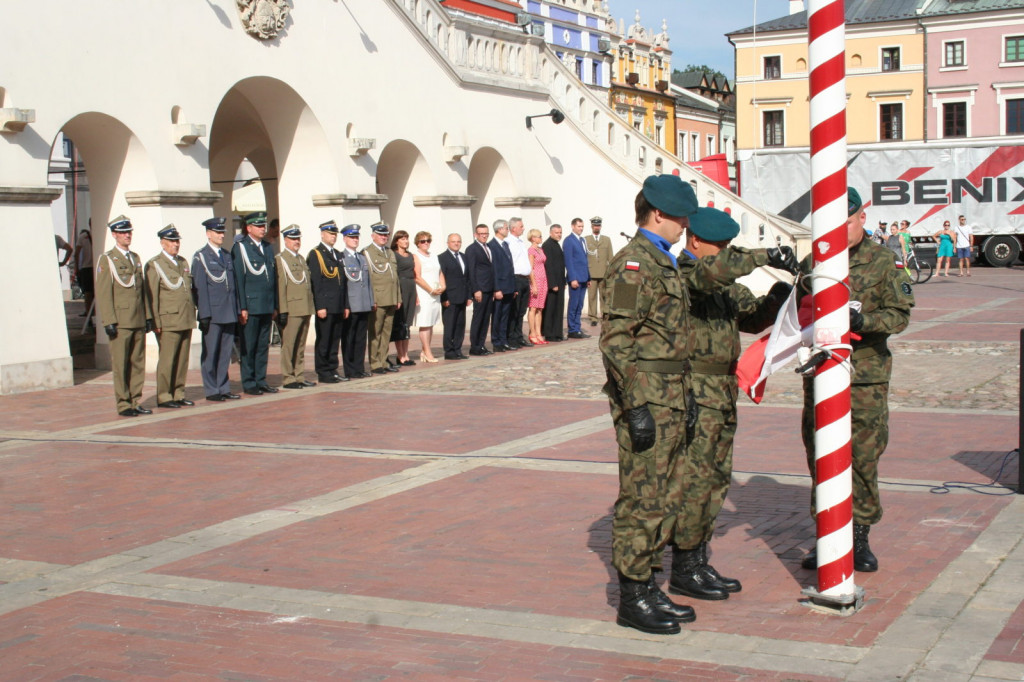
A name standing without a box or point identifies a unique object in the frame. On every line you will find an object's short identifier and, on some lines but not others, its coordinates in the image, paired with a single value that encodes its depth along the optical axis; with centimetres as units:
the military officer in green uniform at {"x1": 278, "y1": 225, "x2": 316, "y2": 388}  1412
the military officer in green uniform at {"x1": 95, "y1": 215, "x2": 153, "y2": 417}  1220
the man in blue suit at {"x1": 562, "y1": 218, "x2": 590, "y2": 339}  1981
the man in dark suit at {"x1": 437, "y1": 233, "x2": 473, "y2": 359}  1700
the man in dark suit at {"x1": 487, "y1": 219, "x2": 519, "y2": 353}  1781
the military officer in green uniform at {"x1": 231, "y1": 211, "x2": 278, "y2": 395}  1358
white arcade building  1395
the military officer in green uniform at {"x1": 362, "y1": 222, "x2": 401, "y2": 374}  1549
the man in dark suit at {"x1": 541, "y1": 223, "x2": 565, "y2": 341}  1939
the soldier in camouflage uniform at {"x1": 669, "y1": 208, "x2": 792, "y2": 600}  567
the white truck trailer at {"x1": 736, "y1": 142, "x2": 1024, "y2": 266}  3991
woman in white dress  1655
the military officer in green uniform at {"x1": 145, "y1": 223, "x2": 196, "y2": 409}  1266
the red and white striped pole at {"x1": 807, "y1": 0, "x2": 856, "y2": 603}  539
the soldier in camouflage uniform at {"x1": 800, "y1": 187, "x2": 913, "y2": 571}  596
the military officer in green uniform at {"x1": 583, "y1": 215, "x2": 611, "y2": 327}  2053
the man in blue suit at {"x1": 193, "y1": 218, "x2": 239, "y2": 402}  1310
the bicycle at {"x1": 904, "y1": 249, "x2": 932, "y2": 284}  3125
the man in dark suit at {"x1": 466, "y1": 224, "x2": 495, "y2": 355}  1733
